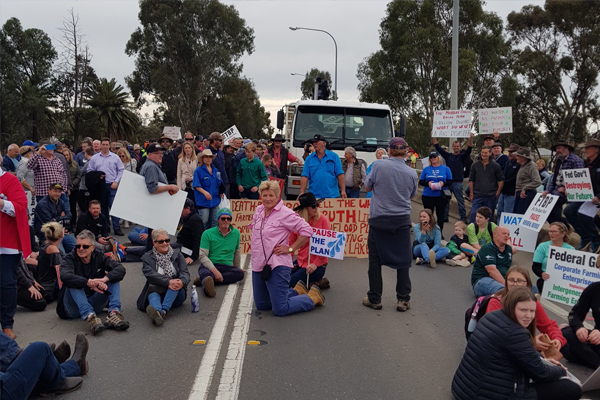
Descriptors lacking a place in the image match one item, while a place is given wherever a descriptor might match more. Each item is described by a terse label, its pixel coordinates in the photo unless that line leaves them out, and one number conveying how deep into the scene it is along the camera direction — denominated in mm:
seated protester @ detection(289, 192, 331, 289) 7785
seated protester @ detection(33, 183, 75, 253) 10125
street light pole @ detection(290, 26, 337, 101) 42656
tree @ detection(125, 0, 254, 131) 51938
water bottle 6988
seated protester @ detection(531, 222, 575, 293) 7262
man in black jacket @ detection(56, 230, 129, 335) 6480
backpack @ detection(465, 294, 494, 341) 5082
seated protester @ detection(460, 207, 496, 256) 9680
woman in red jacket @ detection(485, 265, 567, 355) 4840
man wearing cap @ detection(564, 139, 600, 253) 9859
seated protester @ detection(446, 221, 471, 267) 9883
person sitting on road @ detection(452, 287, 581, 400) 4137
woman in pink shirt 6785
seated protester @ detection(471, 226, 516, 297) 7113
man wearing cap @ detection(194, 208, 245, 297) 8055
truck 15070
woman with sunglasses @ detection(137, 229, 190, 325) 6809
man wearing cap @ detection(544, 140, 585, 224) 10391
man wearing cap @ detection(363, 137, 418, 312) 7043
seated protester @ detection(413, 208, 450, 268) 9984
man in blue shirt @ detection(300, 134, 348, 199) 10250
